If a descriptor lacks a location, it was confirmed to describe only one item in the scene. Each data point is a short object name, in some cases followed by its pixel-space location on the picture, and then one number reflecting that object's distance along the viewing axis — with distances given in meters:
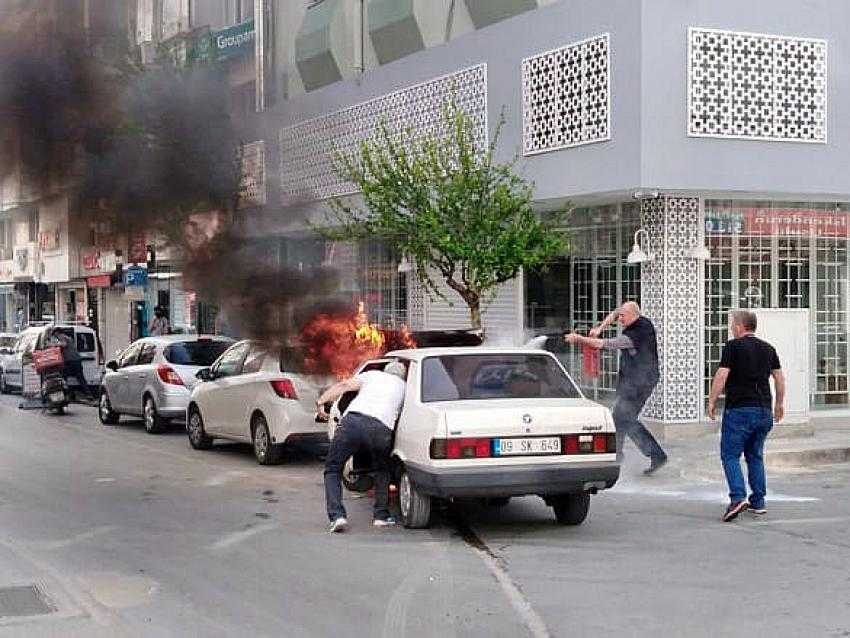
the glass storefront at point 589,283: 16.03
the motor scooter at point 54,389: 19.59
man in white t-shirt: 8.53
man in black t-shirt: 8.84
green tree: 14.62
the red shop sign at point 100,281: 30.63
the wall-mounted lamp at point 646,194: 14.64
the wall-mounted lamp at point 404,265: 19.30
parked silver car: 16.25
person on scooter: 20.33
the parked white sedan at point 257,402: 12.20
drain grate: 6.26
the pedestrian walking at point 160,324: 25.28
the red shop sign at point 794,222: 15.63
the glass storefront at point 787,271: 15.47
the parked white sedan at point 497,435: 8.02
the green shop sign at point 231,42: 12.88
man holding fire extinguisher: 11.27
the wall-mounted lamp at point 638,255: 15.00
